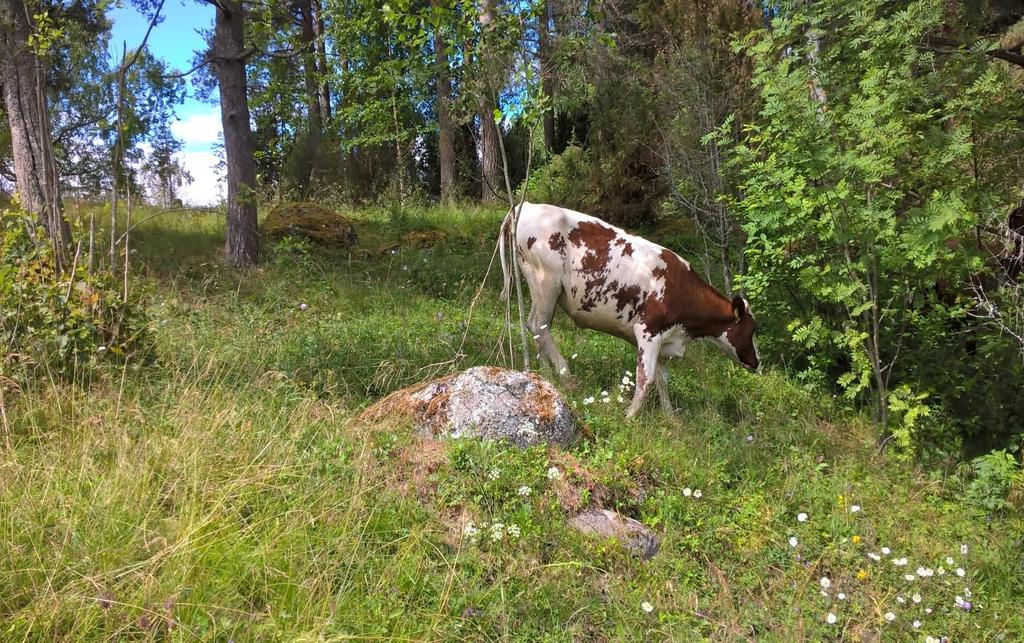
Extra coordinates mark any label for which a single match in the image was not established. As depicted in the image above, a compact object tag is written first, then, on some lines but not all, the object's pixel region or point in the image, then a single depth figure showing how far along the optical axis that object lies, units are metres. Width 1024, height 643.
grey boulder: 4.50
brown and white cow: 6.40
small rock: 3.80
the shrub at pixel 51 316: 4.44
